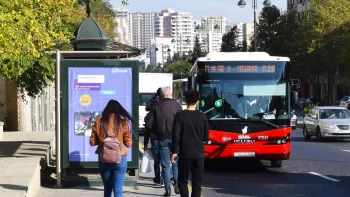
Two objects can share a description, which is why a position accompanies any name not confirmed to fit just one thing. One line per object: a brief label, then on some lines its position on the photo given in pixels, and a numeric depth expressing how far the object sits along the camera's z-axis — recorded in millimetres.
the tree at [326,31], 67625
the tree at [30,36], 11906
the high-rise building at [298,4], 102669
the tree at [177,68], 112000
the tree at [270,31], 87875
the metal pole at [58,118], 13812
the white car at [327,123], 31309
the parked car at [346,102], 64062
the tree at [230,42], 99875
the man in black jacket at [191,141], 10648
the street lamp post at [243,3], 44031
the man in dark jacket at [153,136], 13328
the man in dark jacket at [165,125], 12992
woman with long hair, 10195
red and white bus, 18359
